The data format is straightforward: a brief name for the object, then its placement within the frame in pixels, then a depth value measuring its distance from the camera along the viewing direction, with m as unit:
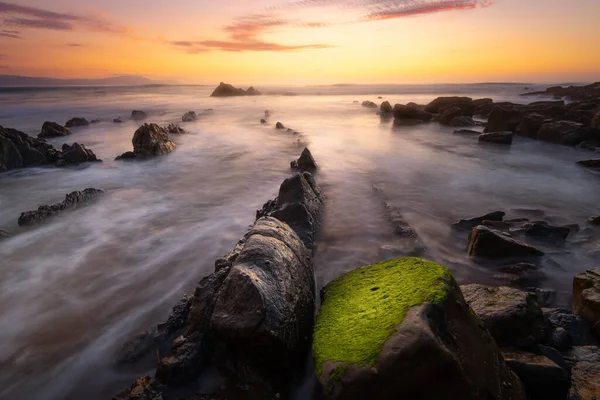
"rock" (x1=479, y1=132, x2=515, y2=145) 17.86
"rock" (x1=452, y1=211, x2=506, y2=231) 7.33
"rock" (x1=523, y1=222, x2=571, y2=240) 6.57
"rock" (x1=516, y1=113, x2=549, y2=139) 19.11
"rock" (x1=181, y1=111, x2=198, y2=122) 29.25
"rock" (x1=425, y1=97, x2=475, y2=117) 29.08
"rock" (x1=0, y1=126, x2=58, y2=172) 12.16
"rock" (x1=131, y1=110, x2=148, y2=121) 31.74
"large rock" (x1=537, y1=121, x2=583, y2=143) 17.25
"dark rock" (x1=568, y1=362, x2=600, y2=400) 2.88
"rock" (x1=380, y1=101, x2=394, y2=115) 34.53
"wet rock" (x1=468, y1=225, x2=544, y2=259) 5.73
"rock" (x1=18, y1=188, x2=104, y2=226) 7.76
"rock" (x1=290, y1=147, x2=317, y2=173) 12.20
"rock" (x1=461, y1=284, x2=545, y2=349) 3.43
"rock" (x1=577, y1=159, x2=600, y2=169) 12.63
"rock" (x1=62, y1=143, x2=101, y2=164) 13.23
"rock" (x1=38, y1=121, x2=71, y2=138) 19.91
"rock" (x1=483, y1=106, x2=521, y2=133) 20.17
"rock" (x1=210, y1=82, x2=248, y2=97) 69.58
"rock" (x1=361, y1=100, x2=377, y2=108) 46.16
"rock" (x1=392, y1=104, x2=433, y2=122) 28.55
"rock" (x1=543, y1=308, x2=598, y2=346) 3.70
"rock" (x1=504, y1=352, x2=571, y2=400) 2.92
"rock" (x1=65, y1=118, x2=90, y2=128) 25.64
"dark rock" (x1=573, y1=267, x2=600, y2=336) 3.87
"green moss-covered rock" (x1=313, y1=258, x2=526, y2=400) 2.40
